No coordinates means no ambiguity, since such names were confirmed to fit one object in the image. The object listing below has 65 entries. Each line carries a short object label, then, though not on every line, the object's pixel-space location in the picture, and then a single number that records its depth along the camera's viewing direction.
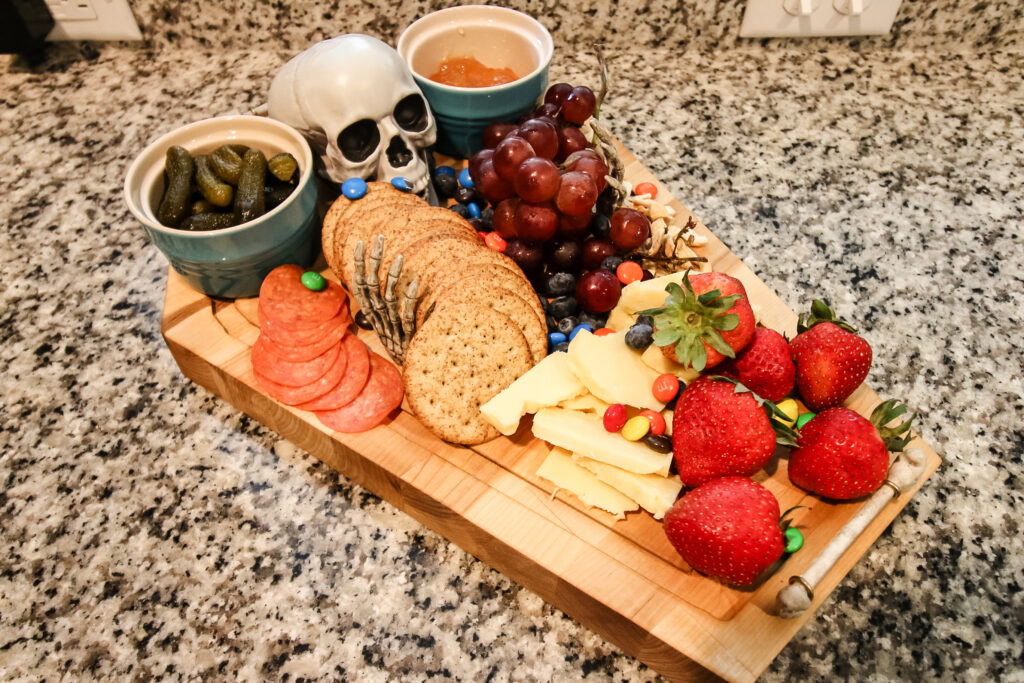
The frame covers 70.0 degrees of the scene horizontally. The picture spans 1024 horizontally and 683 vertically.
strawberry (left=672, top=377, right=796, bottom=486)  0.30
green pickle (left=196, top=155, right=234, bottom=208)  0.37
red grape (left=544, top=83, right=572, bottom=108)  0.42
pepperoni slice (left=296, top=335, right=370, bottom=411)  0.35
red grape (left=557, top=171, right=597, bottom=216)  0.36
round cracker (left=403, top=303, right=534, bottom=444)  0.34
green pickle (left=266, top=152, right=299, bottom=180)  0.38
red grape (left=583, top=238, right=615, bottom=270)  0.39
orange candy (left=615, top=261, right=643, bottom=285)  0.38
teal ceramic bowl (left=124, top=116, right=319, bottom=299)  0.35
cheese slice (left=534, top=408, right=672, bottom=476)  0.32
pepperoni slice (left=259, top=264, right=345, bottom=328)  0.37
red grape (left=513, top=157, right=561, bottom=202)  0.36
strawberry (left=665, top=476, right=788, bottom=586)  0.28
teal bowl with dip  0.42
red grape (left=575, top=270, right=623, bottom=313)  0.37
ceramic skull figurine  0.38
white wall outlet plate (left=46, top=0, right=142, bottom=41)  0.53
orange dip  0.44
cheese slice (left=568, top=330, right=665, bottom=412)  0.33
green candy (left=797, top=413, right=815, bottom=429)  0.34
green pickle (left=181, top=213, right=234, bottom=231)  0.36
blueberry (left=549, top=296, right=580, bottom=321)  0.38
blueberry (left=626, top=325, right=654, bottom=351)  0.34
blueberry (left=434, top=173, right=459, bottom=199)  0.43
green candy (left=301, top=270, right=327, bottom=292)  0.37
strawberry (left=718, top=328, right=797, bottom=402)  0.33
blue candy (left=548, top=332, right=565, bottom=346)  0.37
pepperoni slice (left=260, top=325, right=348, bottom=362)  0.36
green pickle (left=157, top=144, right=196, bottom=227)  0.36
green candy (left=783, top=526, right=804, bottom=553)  0.30
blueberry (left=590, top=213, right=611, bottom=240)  0.39
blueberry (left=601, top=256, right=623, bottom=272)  0.38
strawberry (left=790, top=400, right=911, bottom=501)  0.31
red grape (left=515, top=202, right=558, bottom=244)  0.37
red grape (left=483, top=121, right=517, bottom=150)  0.42
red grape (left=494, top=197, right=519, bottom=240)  0.39
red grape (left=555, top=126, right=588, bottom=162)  0.41
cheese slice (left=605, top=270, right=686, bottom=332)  0.36
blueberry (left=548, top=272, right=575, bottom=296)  0.38
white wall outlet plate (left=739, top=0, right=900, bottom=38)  0.53
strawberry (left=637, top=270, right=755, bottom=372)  0.31
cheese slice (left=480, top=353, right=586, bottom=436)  0.33
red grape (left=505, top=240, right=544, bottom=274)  0.39
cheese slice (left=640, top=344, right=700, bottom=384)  0.34
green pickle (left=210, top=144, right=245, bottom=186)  0.38
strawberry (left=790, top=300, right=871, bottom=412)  0.33
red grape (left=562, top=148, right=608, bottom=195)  0.37
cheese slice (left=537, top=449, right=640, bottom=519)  0.32
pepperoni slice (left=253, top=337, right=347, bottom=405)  0.35
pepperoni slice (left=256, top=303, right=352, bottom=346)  0.36
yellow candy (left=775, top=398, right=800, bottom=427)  0.33
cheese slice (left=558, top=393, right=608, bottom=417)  0.34
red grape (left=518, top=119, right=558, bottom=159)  0.38
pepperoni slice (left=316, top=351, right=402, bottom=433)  0.35
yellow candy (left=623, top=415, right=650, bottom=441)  0.32
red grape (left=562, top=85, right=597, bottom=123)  0.41
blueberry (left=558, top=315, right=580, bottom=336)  0.38
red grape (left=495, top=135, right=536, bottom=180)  0.37
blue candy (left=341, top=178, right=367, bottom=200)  0.39
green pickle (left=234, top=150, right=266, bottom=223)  0.36
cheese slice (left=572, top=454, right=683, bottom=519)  0.31
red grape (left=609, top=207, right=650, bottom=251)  0.38
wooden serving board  0.29
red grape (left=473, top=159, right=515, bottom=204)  0.39
